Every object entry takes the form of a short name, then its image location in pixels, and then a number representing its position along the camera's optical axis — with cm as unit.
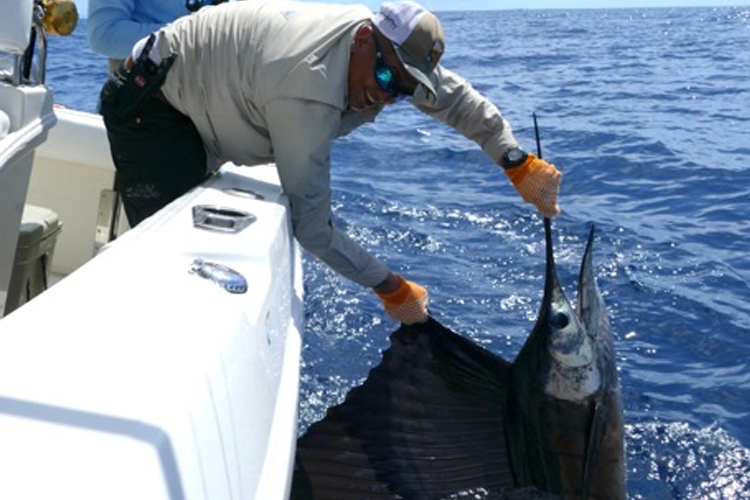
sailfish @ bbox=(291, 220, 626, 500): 236
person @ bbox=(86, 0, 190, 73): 319
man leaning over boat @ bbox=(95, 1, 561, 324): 232
